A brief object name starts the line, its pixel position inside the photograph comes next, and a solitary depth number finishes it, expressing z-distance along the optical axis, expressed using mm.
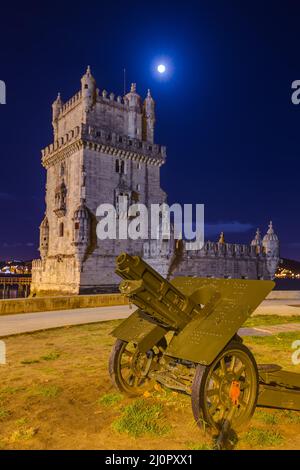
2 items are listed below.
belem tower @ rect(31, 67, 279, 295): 31719
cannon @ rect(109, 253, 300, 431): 4164
